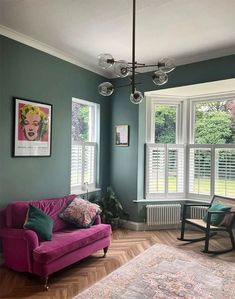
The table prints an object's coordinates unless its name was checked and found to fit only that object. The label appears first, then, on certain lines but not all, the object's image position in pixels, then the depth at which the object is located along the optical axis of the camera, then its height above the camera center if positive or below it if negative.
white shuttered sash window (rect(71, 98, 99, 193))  4.30 +0.16
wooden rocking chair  3.56 -1.04
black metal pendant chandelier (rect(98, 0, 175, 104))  2.32 +0.82
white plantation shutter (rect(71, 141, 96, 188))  4.29 -0.19
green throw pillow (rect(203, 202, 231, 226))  3.73 -0.85
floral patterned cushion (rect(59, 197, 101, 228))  3.32 -0.82
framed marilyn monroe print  3.29 +0.33
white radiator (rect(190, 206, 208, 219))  4.52 -1.05
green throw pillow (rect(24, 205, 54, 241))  2.79 -0.81
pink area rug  2.51 -1.41
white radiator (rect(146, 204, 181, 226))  4.59 -1.11
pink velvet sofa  2.61 -1.03
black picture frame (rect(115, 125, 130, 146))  4.73 +0.36
